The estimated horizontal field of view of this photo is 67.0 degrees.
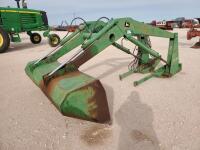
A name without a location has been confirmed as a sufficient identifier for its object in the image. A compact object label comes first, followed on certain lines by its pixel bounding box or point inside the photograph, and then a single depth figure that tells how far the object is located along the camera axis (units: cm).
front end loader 186
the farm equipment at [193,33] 655
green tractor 711
